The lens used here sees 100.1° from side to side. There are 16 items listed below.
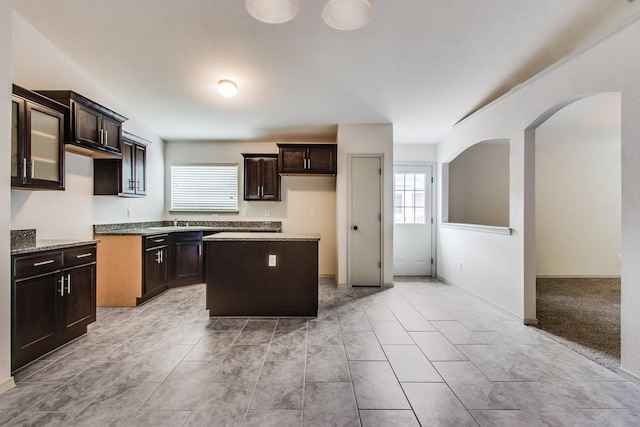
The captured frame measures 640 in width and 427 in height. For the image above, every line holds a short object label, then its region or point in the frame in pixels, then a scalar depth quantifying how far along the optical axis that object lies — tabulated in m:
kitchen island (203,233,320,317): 3.29
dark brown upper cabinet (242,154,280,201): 5.22
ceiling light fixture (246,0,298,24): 2.28
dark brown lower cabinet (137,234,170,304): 3.87
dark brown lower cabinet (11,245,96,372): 2.16
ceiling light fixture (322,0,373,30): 2.31
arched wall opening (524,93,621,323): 5.23
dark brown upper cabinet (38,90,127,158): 2.88
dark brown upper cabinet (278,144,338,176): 4.76
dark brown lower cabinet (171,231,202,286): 4.62
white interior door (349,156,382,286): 4.71
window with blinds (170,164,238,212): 5.48
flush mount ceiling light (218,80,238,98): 3.57
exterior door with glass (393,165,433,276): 5.46
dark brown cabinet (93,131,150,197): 3.76
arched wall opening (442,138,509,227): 5.29
